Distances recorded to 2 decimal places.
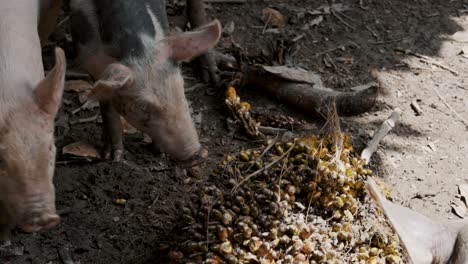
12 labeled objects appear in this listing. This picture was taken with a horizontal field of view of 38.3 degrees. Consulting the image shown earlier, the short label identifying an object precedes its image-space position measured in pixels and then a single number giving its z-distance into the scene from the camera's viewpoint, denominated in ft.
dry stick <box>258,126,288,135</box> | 14.38
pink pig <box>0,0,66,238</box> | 9.59
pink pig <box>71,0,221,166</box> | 11.52
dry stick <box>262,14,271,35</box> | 18.48
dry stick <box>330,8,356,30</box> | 18.84
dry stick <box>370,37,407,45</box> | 18.20
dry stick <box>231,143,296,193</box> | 10.39
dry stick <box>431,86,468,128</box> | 15.36
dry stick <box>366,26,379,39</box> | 18.49
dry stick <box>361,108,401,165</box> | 13.34
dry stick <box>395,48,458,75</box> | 17.28
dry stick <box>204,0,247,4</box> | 19.58
